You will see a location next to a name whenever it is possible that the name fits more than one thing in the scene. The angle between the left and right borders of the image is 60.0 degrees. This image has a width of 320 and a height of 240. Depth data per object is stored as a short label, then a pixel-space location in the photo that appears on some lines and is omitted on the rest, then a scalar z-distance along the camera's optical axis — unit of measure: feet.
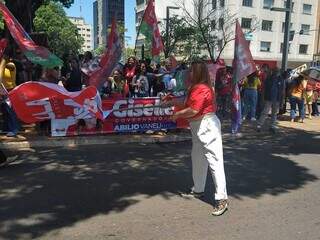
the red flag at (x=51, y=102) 18.11
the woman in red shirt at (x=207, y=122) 10.53
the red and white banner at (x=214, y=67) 23.51
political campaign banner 19.30
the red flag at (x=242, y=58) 20.03
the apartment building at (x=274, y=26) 117.19
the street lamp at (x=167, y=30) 65.06
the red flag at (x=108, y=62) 20.70
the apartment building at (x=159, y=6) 153.28
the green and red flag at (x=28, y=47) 18.23
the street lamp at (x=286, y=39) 28.22
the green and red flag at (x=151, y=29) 24.98
